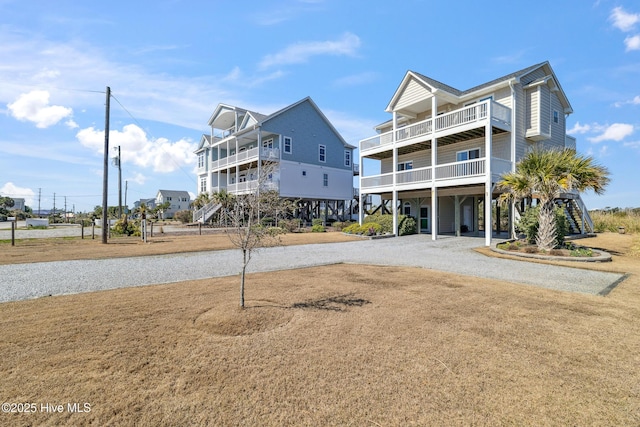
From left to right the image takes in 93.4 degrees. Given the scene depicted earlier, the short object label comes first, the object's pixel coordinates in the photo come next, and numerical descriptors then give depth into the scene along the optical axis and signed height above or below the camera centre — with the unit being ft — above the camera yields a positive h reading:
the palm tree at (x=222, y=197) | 99.81 +7.07
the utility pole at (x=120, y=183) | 112.39 +12.97
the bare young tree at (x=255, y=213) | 18.28 +0.29
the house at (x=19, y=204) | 315.66 +14.39
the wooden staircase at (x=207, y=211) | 103.81 +2.24
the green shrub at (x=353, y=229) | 69.57 -2.73
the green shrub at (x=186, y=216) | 133.59 +0.37
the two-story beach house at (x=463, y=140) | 56.13 +16.87
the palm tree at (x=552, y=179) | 40.27 +5.15
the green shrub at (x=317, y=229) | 82.69 -3.18
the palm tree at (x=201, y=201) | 114.32 +6.41
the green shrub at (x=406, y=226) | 69.26 -1.98
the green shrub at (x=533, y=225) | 42.59 -1.07
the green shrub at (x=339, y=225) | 89.61 -2.28
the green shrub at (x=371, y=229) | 66.44 -2.58
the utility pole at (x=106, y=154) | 58.29 +12.39
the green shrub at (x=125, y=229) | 79.10 -3.10
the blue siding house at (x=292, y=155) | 98.27 +22.00
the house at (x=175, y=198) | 261.15 +16.87
